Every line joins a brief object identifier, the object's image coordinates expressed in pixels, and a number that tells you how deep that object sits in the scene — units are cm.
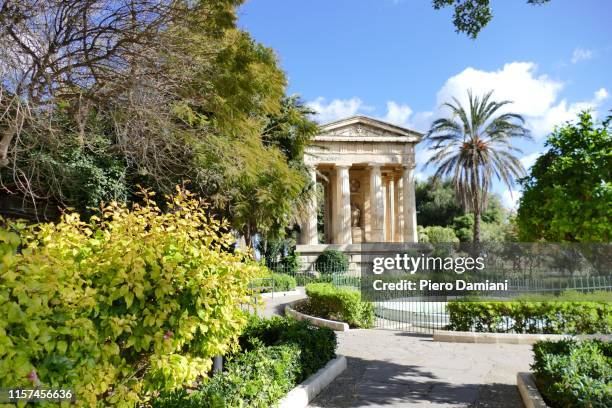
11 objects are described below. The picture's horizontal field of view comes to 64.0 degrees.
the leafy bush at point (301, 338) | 684
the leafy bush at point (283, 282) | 2348
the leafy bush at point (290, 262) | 3172
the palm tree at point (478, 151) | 2755
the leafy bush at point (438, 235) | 4434
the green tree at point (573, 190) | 1712
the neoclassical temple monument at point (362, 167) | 3750
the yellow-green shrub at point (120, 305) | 271
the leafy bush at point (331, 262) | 3366
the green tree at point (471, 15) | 948
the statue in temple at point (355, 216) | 4303
